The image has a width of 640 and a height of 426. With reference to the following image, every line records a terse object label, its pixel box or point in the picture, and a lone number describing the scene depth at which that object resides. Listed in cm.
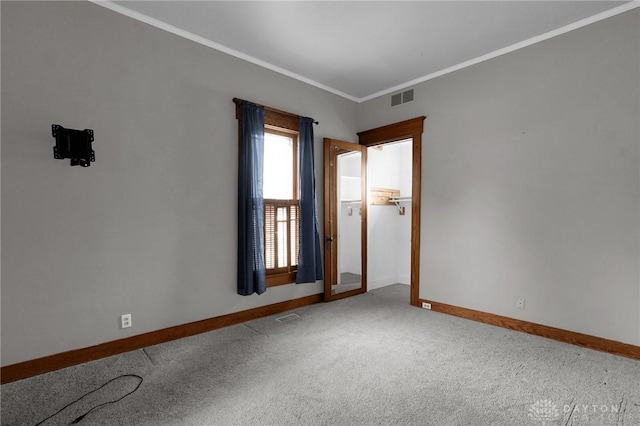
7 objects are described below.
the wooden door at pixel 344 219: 431
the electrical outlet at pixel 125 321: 271
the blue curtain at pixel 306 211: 393
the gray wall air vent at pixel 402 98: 418
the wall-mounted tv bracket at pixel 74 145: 238
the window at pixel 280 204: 376
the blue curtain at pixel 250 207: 335
